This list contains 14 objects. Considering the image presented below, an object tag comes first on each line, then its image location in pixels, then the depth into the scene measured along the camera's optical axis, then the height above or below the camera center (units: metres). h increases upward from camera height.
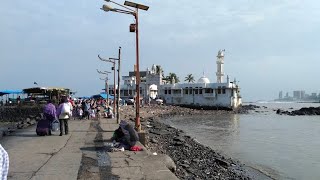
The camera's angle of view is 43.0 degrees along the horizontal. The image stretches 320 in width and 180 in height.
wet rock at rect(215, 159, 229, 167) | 16.31 -2.75
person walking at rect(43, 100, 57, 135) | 16.36 -0.69
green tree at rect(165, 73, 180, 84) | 122.03 +5.34
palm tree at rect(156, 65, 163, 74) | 110.56 +7.17
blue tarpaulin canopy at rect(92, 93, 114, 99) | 58.96 -0.18
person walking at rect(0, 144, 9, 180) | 3.84 -0.66
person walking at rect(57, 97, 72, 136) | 16.17 -0.64
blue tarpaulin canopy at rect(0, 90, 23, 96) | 53.35 +0.40
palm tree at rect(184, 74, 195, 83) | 131.38 +5.35
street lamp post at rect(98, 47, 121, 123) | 25.07 +2.02
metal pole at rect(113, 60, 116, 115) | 32.91 +2.01
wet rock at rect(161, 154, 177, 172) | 10.66 -1.83
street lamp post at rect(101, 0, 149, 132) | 15.66 +2.82
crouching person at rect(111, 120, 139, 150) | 12.51 -1.31
